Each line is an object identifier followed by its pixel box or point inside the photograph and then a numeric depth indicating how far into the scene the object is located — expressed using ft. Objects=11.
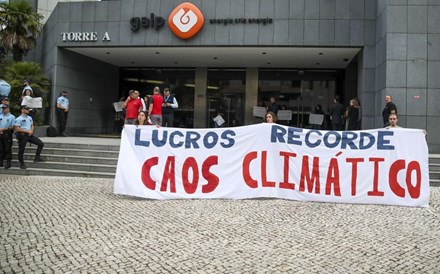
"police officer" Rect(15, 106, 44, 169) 38.69
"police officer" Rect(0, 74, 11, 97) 47.49
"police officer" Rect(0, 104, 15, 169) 39.04
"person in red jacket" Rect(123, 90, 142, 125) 39.37
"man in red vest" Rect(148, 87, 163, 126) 43.21
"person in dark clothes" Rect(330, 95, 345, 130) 54.95
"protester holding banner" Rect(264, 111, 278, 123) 30.48
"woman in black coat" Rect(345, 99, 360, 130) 51.29
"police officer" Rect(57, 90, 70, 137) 59.31
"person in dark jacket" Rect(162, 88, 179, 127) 49.70
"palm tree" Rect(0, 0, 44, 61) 67.46
